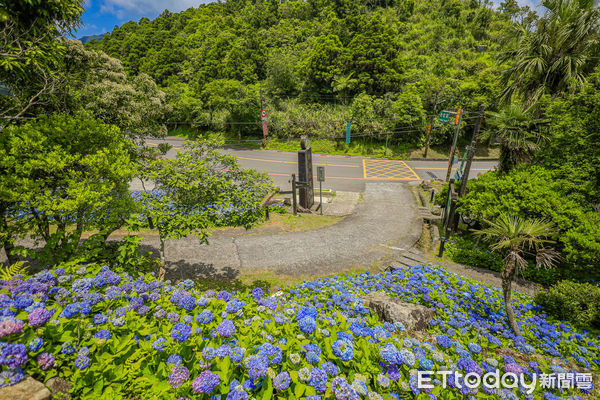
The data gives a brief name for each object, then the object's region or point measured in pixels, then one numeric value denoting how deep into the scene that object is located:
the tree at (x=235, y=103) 30.95
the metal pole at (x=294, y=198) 14.36
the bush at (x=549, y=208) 7.05
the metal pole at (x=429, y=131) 24.39
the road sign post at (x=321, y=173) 14.10
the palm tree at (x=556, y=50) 9.83
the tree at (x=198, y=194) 6.06
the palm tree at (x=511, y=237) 5.06
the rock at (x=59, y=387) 1.96
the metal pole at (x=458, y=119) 16.24
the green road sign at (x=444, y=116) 15.31
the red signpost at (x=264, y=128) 27.56
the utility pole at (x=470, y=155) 10.09
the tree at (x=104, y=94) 8.80
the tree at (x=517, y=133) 9.80
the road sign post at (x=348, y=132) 26.76
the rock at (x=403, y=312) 4.78
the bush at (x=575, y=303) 5.60
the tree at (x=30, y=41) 4.48
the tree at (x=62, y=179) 4.46
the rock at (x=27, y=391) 1.73
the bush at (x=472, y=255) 9.08
